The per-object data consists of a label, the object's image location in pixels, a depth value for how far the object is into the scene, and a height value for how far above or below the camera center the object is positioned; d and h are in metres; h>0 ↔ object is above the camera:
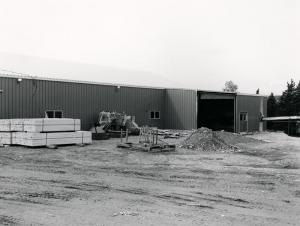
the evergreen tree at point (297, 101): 49.01 +1.92
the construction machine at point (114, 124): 30.28 -0.58
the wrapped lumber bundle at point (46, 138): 21.62 -1.20
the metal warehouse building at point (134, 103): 26.50 +1.02
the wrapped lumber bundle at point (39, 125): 21.59 -0.48
